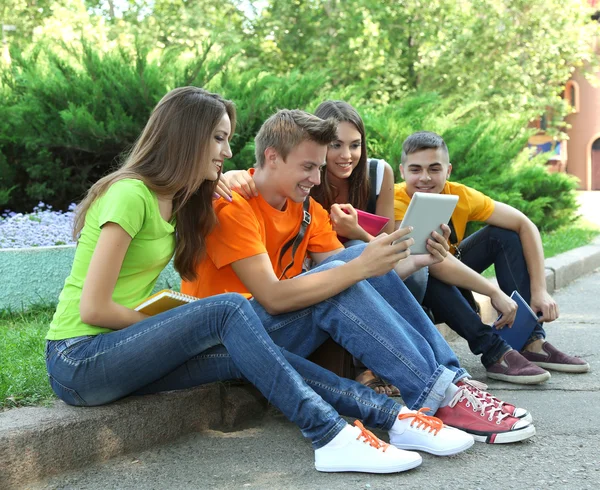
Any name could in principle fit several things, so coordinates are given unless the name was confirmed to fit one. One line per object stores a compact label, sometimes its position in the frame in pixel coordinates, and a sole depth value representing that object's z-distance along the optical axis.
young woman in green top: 2.80
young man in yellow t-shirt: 4.03
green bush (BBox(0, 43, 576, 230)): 6.98
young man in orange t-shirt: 3.02
